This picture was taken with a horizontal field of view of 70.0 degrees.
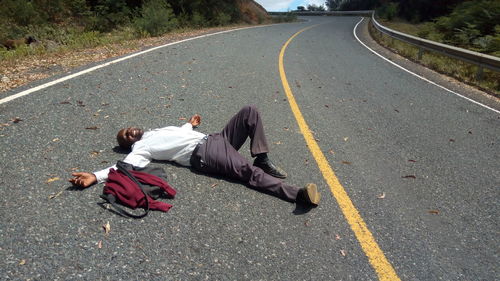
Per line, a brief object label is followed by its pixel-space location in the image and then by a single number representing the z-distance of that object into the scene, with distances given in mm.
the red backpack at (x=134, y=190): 3268
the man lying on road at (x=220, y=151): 3756
